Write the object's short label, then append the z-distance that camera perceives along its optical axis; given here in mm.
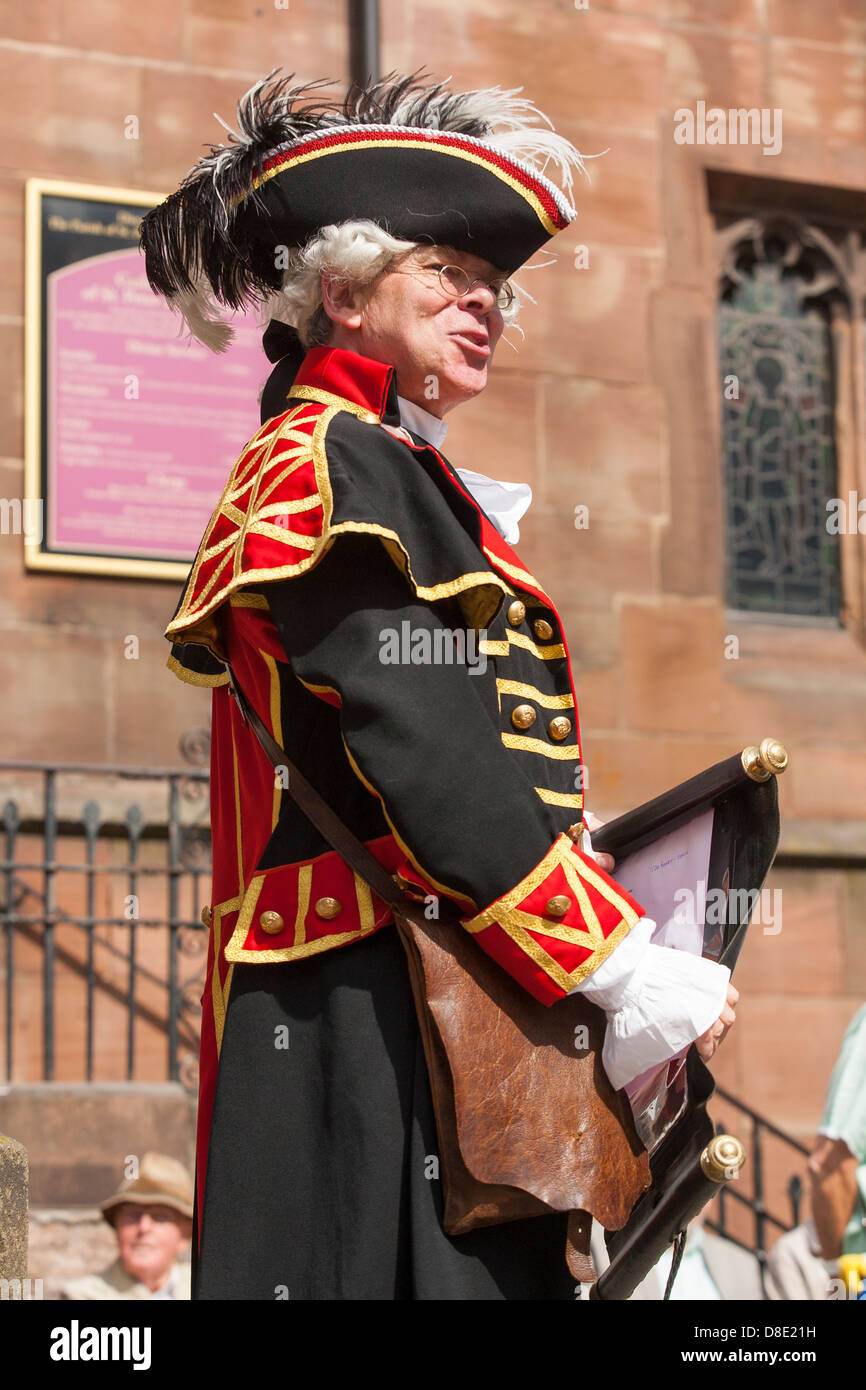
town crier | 5457
